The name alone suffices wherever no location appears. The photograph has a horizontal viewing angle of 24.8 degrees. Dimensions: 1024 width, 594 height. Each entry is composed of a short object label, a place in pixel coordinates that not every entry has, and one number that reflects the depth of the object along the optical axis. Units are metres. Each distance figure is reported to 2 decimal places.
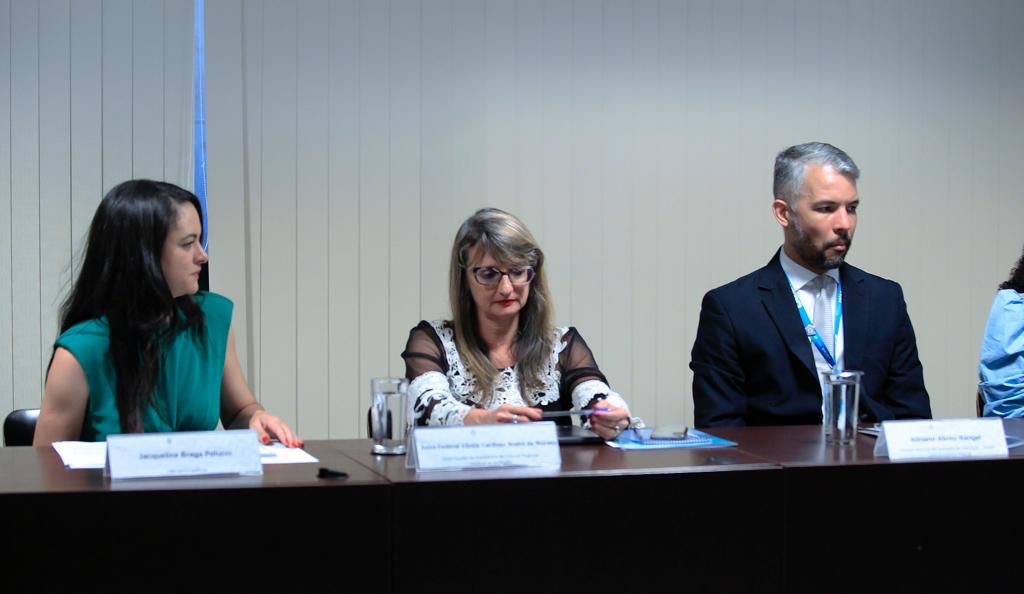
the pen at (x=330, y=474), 3.83
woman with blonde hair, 4.62
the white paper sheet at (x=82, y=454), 3.89
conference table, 3.69
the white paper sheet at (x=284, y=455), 3.99
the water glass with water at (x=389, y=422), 4.05
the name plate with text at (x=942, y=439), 4.03
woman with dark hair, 4.30
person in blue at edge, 4.87
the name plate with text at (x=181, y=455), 3.76
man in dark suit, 4.77
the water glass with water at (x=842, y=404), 4.15
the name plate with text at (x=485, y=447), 3.88
